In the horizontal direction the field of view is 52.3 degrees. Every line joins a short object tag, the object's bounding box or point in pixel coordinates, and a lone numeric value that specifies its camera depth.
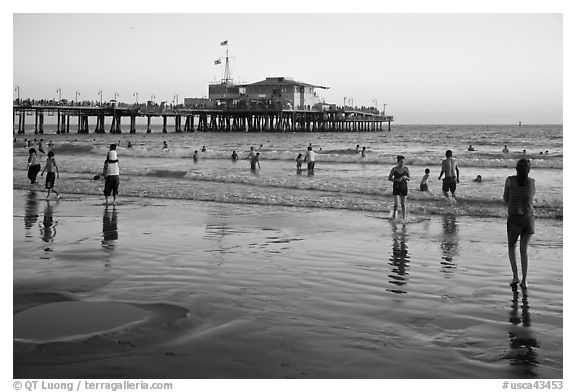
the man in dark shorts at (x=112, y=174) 13.81
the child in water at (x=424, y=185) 16.47
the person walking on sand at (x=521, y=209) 6.58
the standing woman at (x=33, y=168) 18.50
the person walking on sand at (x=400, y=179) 11.73
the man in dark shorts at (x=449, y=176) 14.91
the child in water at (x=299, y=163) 26.76
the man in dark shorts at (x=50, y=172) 15.27
